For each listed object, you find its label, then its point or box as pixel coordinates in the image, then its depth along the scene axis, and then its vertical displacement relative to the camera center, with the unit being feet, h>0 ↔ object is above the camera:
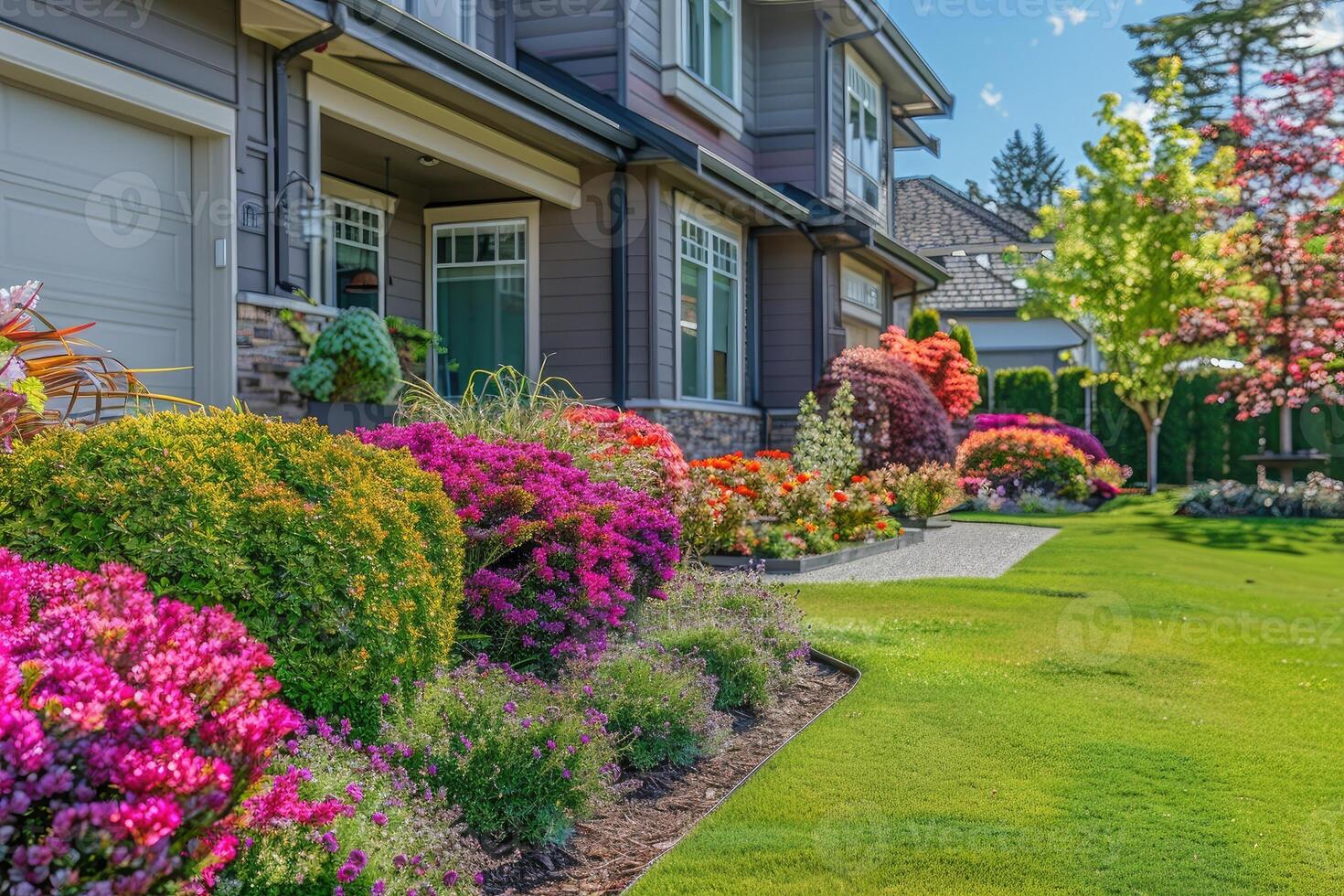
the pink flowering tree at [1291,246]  54.54 +9.66
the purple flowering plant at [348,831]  7.84 -2.90
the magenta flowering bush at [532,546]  15.87 -1.43
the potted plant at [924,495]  43.62 -1.85
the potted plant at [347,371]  24.03 +1.67
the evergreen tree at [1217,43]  108.47 +39.12
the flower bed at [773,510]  30.07 -1.85
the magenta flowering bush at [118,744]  5.62 -1.57
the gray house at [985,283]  109.09 +15.83
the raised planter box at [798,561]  30.53 -3.20
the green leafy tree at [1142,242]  66.85 +12.27
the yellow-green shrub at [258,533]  9.55 -0.71
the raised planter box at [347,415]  24.00 +0.74
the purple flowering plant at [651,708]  13.65 -3.19
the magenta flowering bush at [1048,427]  70.18 +1.19
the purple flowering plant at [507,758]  11.05 -3.05
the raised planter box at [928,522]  43.86 -2.97
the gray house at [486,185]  21.58 +7.34
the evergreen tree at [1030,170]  196.03 +47.72
